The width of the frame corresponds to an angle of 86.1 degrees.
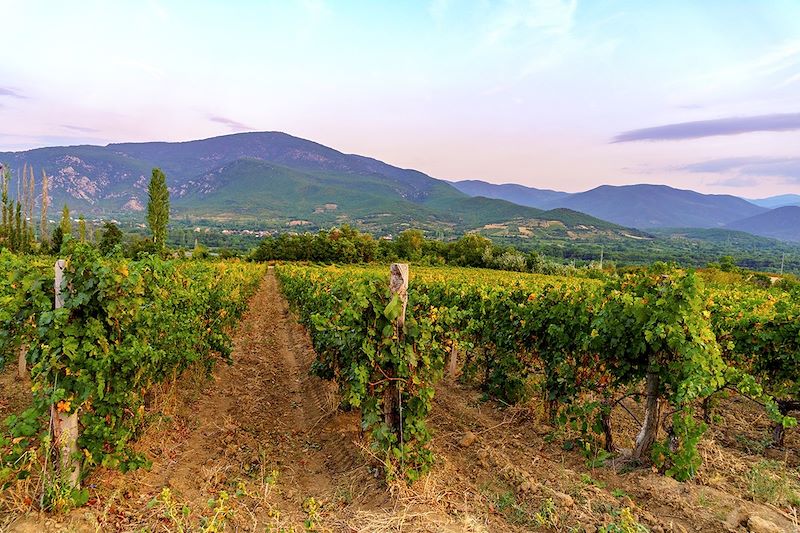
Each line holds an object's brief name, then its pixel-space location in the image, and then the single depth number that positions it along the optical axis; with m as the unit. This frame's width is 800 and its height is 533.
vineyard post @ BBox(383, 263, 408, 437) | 5.12
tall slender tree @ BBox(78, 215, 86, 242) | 52.13
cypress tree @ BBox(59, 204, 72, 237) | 48.89
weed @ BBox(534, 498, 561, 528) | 4.09
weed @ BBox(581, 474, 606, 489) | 4.83
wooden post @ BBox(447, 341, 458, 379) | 9.60
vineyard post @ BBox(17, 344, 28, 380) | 7.70
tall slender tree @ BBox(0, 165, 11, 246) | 43.55
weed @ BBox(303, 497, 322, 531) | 3.94
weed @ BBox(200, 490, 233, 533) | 3.53
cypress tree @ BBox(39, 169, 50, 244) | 52.04
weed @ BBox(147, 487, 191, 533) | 3.66
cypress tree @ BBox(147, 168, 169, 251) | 60.53
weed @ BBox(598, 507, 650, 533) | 3.77
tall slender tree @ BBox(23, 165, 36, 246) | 49.04
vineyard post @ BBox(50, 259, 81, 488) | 4.01
